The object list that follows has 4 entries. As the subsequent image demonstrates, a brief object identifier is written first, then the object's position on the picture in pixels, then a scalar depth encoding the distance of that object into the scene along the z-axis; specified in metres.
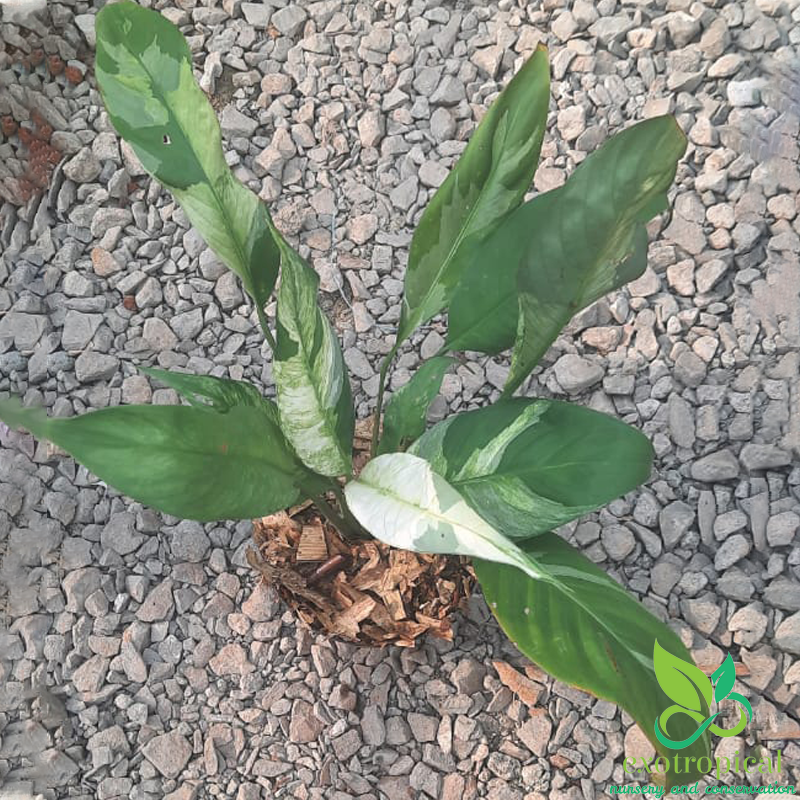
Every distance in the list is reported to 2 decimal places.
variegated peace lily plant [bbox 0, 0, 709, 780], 0.66
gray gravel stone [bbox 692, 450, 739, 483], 1.17
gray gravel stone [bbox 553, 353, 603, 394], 1.23
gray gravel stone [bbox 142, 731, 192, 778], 1.07
